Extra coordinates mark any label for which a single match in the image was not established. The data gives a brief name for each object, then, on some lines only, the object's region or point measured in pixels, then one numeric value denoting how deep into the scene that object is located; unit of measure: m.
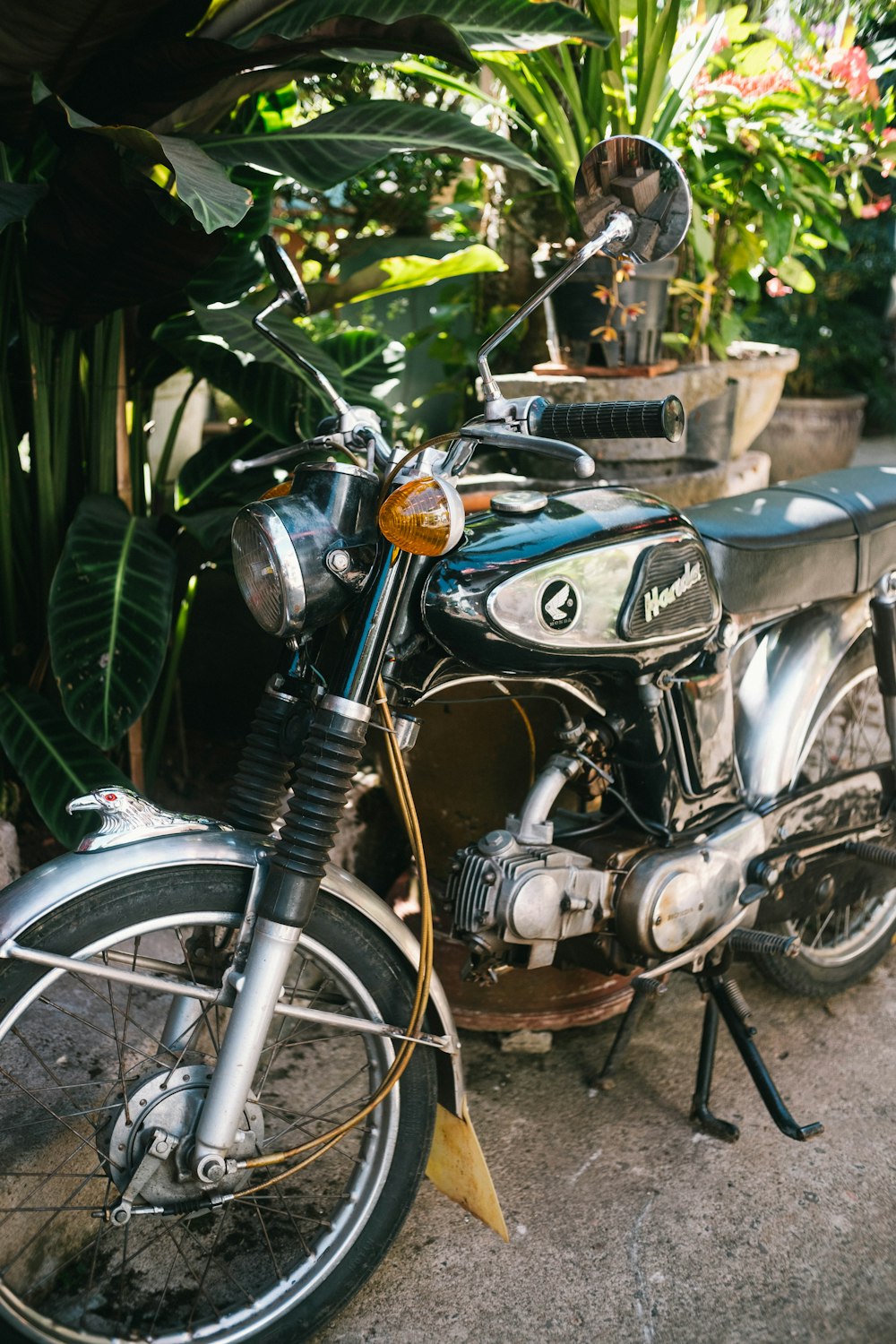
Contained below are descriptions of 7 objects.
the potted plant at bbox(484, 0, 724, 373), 2.88
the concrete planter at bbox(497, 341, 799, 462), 2.94
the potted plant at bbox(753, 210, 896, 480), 5.84
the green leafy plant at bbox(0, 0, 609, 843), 1.88
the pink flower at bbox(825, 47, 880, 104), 3.38
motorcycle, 1.46
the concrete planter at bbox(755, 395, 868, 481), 5.80
